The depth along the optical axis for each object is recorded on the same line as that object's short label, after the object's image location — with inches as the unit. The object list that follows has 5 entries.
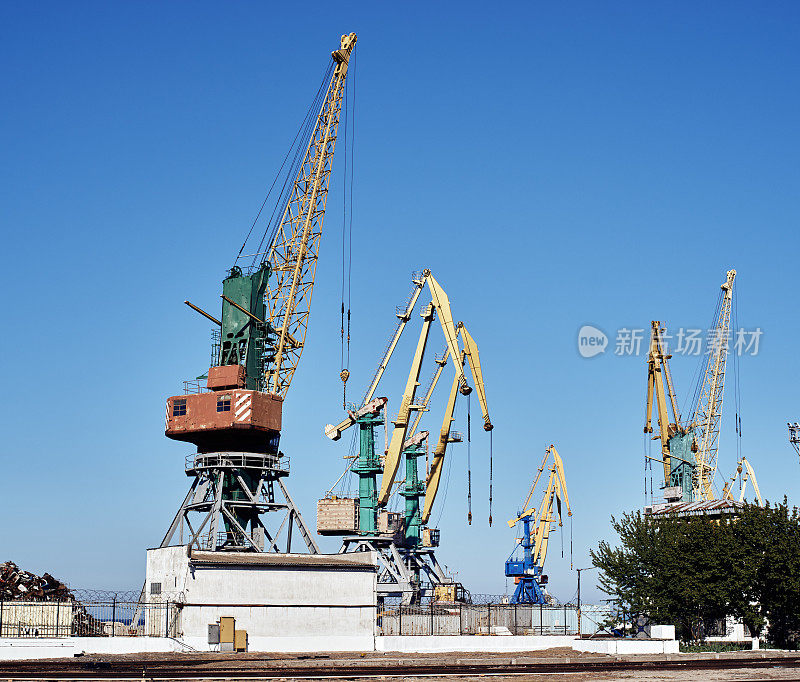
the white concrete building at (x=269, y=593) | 2696.9
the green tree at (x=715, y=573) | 2979.8
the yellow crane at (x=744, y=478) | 5935.5
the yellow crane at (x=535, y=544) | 5728.3
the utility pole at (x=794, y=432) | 3762.3
